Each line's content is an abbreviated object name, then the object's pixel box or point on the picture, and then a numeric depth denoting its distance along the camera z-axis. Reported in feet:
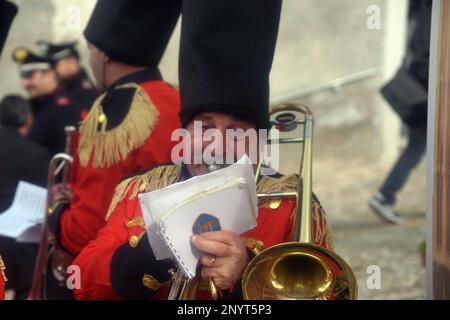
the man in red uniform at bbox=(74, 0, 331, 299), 17.37
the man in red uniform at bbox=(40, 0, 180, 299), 22.27
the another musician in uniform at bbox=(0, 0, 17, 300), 23.21
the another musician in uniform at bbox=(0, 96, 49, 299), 29.09
